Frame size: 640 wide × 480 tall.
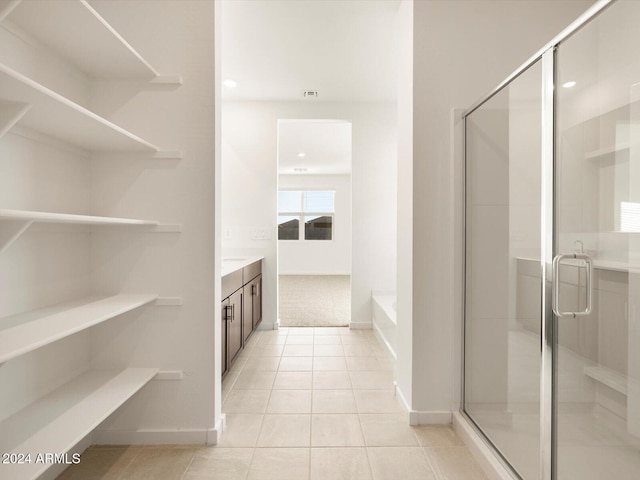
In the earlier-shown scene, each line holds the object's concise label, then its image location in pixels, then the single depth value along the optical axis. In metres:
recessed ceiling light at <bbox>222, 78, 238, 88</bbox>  3.58
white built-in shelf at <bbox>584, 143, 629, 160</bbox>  1.20
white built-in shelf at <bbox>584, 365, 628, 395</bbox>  1.22
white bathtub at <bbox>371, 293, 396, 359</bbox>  3.15
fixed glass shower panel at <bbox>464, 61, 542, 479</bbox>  1.44
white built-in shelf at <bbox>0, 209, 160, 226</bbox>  0.96
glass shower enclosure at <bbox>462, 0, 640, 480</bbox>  1.18
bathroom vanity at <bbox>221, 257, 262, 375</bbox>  2.60
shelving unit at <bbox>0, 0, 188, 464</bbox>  1.12
